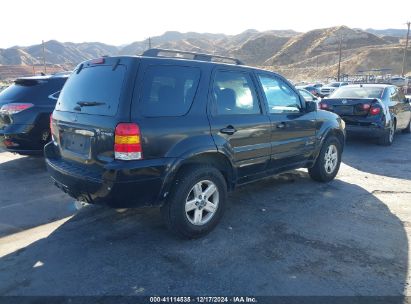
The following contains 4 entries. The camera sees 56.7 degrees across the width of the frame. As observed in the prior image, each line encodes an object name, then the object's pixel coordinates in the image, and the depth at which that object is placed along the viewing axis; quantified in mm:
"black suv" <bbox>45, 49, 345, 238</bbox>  3473
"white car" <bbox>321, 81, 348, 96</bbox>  32188
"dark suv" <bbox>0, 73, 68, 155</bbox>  6363
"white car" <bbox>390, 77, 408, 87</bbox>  40969
